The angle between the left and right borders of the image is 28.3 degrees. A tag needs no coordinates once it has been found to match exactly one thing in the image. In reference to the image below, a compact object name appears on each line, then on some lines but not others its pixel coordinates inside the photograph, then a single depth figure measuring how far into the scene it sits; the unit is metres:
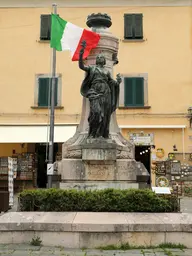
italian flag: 10.05
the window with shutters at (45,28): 21.47
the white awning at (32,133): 19.05
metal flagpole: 15.22
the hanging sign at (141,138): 20.53
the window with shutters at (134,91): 20.72
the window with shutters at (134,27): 21.30
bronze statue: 9.24
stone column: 9.65
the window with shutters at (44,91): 20.98
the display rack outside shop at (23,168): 19.55
